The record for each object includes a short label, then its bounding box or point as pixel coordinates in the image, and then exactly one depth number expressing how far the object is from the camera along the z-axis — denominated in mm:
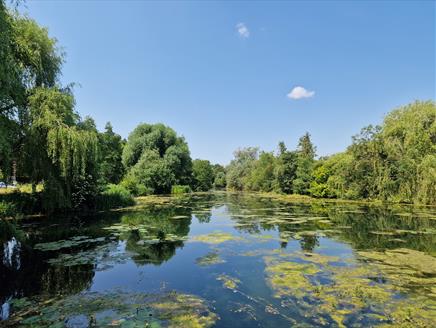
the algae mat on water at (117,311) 4258
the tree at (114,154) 37022
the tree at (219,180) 77875
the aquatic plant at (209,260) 7620
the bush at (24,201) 13466
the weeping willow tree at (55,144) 12141
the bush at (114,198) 19203
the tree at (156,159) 32938
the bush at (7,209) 11344
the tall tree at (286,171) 38312
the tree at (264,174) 45938
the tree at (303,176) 35538
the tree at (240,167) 61972
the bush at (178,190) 37594
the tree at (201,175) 53500
